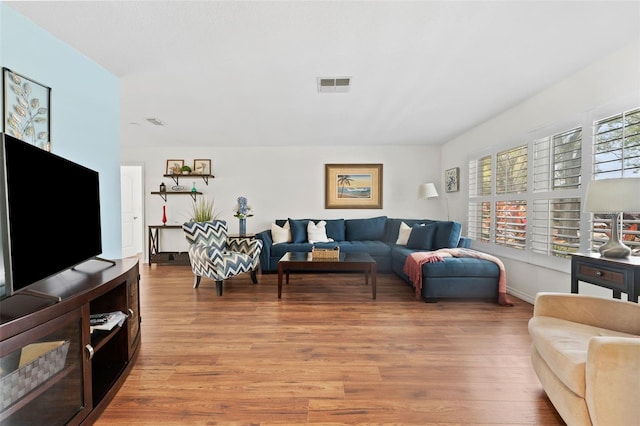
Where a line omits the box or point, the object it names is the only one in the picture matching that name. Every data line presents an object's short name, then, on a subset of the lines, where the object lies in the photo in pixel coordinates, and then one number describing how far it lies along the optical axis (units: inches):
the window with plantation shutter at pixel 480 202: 166.1
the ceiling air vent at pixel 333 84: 108.4
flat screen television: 45.1
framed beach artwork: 224.7
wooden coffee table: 136.6
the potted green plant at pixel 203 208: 223.6
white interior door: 233.5
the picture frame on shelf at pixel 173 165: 222.8
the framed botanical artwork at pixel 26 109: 69.1
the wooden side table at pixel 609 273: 71.6
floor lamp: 201.2
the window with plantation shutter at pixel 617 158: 88.0
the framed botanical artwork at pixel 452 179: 197.5
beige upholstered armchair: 46.6
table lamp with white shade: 74.2
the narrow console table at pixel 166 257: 209.9
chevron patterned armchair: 140.9
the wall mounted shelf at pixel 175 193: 221.4
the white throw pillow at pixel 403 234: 193.2
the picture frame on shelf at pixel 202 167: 223.8
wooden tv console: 44.1
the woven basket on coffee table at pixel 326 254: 142.9
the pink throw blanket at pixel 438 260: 129.2
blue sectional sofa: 131.1
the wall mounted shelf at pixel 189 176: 218.4
